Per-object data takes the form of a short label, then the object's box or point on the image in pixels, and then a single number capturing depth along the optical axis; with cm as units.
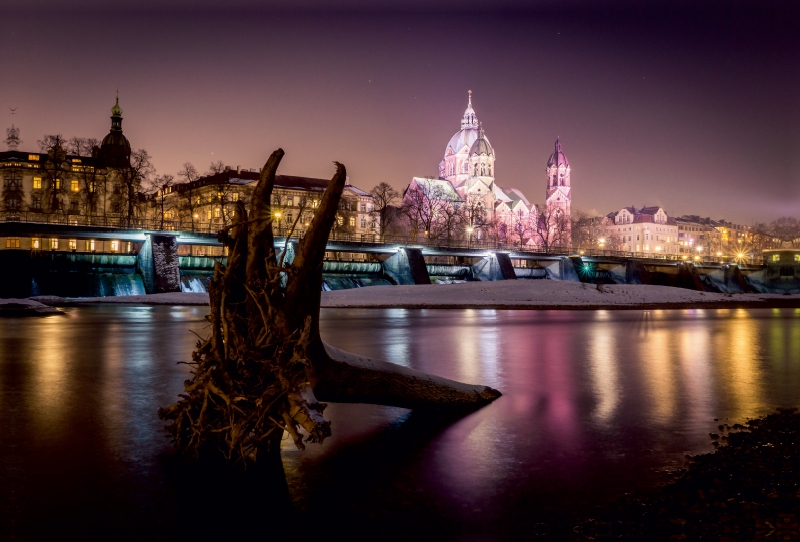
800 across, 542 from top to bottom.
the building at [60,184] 8406
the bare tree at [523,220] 17525
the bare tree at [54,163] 7806
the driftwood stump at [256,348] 780
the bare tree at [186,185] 9075
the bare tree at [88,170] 7964
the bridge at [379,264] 5797
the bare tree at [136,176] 7788
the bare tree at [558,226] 13675
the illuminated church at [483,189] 17962
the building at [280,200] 9975
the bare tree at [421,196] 11022
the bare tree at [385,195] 11662
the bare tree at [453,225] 11725
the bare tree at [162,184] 8525
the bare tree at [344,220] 10050
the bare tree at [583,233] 16738
